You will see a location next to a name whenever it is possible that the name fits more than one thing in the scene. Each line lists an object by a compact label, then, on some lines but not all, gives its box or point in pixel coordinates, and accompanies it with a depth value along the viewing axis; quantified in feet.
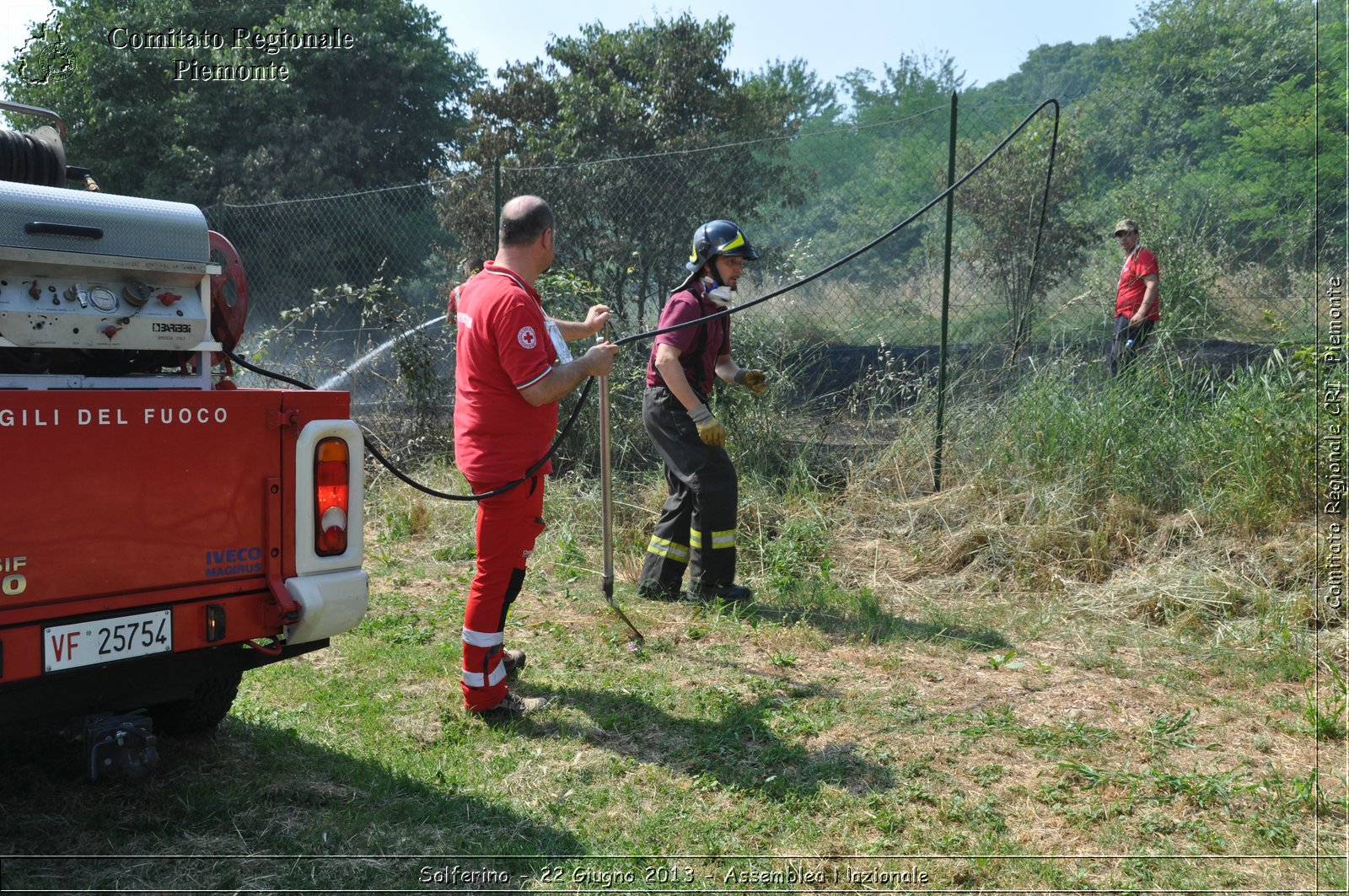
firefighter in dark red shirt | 17.08
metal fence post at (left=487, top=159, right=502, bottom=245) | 26.89
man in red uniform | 12.55
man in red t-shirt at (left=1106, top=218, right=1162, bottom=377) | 23.27
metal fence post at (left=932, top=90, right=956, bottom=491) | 22.08
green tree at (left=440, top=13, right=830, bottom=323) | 27.84
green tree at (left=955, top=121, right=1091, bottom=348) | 23.59
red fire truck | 8.84
